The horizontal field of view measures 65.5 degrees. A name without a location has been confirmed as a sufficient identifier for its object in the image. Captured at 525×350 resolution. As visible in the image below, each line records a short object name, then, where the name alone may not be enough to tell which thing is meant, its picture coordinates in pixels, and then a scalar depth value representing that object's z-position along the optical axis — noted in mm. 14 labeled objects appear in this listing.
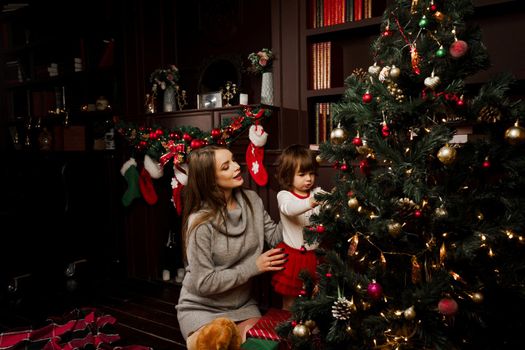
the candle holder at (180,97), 3209
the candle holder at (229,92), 2959
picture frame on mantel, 2951
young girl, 2020
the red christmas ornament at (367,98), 1386
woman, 1822
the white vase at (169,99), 3160
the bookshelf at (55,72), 3715
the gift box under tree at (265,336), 1675
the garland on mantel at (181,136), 2607
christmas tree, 1254
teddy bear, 1590
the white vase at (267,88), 2711
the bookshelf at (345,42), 2133
